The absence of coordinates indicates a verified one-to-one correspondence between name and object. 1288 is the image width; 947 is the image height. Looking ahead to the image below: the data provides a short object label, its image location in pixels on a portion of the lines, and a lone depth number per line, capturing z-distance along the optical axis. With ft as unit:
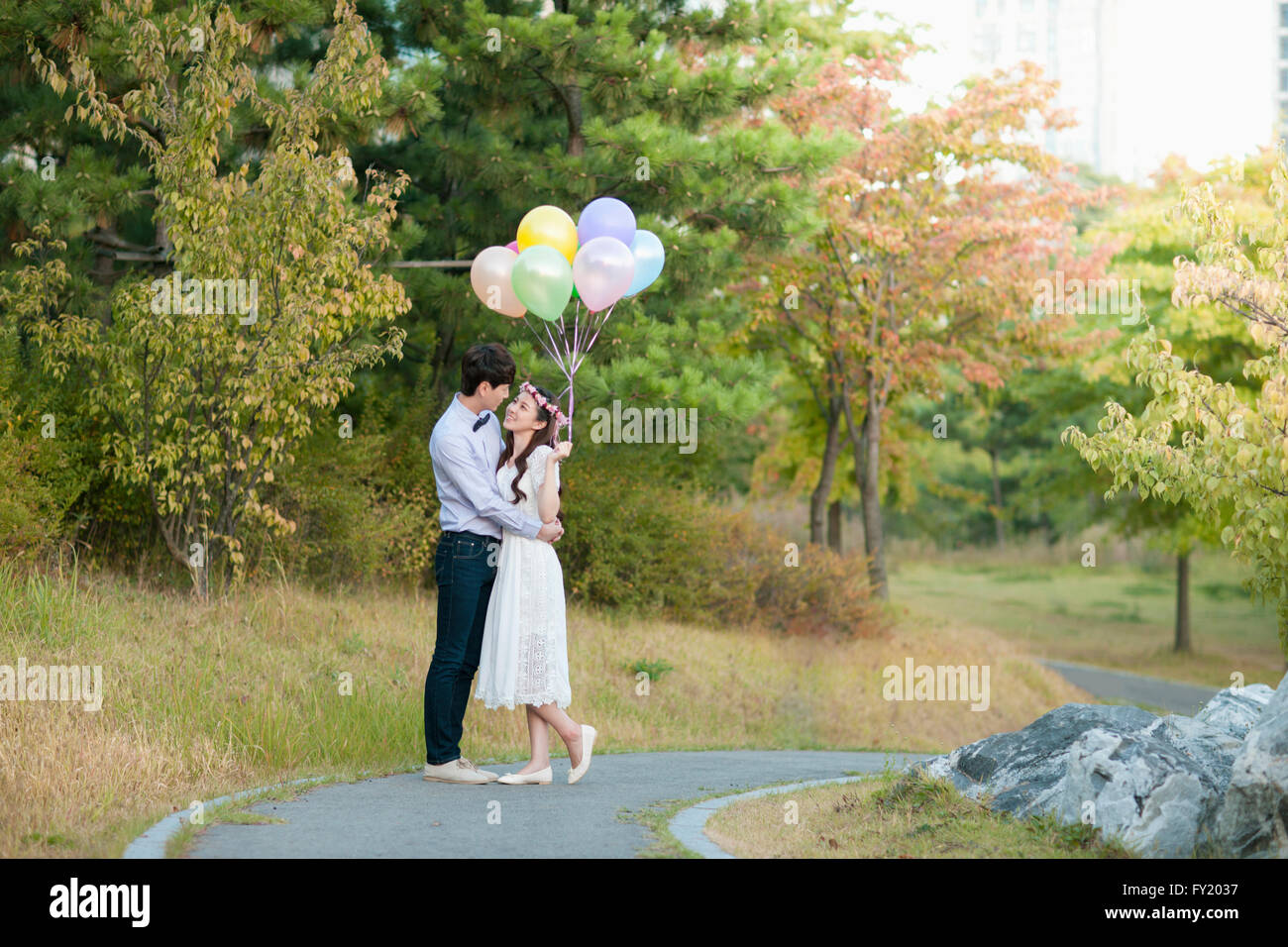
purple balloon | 31.24
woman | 23.56
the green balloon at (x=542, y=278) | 28.19
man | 23.29
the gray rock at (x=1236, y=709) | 25.61
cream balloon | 30.30
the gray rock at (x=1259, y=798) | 17.95
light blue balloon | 31.63
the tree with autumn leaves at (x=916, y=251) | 70.54
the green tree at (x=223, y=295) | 36.32
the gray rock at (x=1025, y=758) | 22.66
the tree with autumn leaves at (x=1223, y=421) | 23.67
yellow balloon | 30.73
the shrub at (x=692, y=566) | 53.98
